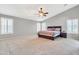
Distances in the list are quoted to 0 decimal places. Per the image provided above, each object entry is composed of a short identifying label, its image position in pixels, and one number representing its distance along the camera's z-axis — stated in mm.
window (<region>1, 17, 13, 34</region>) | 3953
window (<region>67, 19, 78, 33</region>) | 4318
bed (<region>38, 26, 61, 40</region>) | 3449
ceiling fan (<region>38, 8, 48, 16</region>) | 3413
